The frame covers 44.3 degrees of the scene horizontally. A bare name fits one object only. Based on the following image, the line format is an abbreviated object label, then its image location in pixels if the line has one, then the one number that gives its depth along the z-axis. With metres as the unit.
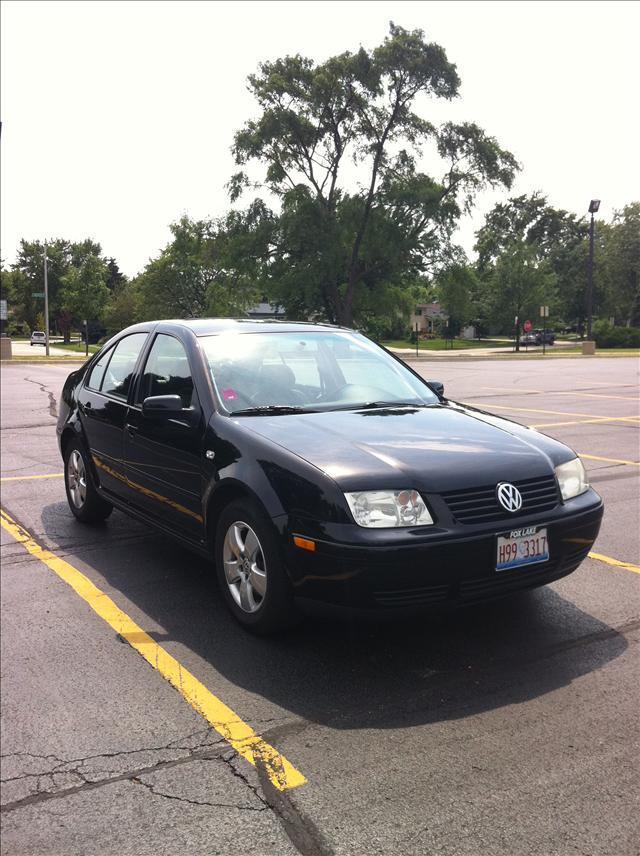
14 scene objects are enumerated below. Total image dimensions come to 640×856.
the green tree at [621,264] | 65.38
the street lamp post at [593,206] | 43.05
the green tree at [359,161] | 46.88
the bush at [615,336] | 63.81
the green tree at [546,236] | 87.75
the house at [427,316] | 105.62
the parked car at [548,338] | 76.44
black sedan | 3.39
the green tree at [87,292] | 93.94
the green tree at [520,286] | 69.88
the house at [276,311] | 52.22
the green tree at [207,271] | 47.75
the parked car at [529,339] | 72.56
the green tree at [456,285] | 48.72
